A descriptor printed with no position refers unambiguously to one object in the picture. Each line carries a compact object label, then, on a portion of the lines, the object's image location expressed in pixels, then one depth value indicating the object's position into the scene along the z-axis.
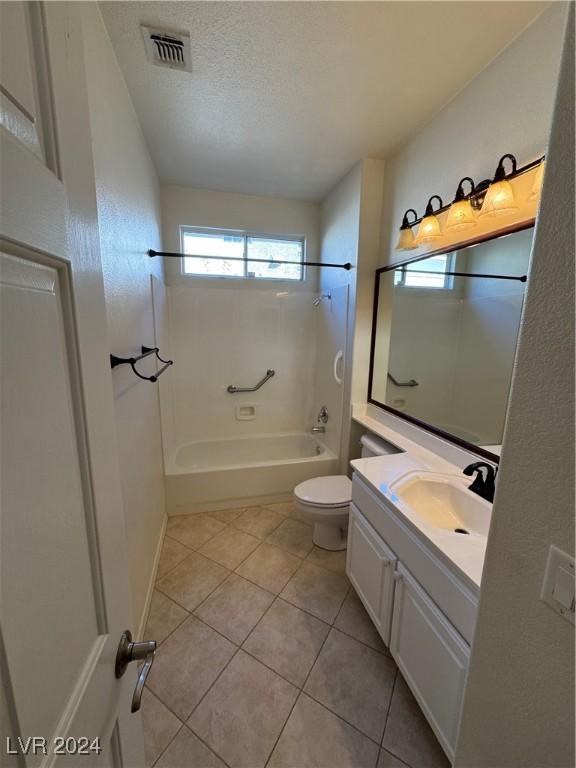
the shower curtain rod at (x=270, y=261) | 2.38
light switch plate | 0.51
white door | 0.34
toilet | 2.07
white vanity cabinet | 1.00
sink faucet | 1.32
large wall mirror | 1.42
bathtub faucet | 3.07
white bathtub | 2.57
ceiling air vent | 1.33
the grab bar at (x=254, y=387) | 3.23
